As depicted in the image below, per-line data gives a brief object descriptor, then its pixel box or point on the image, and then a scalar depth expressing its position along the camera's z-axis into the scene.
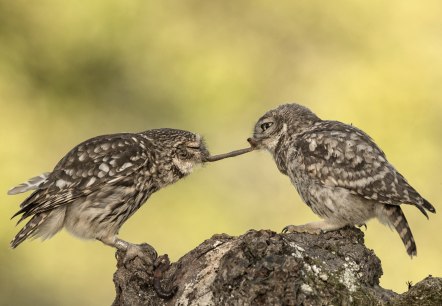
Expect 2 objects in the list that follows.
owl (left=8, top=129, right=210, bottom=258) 12.96
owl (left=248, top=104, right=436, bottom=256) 12.17
